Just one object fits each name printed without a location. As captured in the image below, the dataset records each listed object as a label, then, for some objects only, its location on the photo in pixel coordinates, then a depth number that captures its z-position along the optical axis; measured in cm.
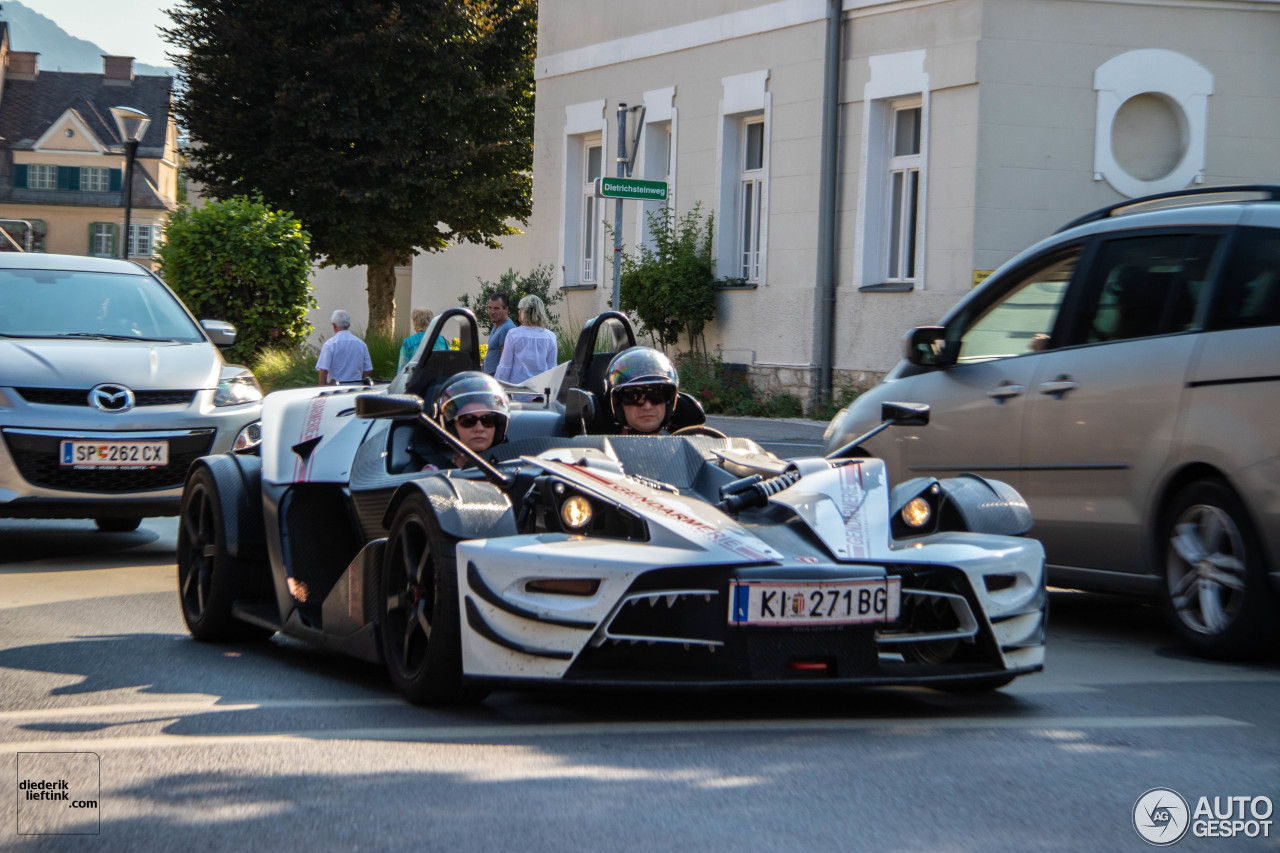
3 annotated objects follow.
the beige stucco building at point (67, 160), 9150
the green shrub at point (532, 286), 2791
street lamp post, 2980
